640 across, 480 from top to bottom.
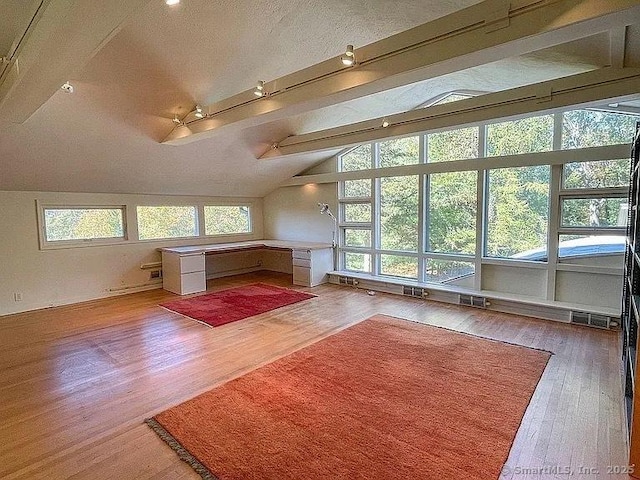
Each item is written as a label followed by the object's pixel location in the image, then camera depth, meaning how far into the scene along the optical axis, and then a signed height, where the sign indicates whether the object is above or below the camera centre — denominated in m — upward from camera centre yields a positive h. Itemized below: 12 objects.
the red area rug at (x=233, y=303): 4.93 -1.36
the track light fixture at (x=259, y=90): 3.44 +1.27
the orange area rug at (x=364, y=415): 2.07 -1.45
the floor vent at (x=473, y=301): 5.20 -1.30
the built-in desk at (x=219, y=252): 6.21 -0.84
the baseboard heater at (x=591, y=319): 4.26 -1.31
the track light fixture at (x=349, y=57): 2.76 +1.27
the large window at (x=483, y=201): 4.48 +0.21
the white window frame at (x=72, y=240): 5.31 -0.21
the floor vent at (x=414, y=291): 5.79 -1.27
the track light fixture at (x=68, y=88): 3.37 +1.28
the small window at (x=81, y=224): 5.47 -0.08
